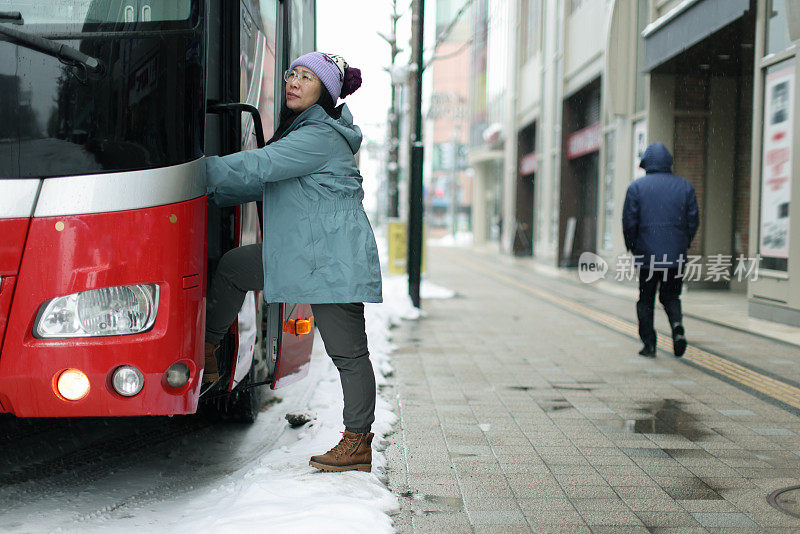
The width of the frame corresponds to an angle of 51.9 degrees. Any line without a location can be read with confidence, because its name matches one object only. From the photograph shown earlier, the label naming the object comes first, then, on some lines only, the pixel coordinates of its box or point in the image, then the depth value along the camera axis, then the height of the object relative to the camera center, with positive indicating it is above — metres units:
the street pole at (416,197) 10.48 +0.22
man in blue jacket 6.97 -0.13
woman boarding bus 3.31 -0.08
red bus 2.88 +0.02
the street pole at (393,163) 21.34 +1.40
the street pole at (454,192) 56.58 +1.68
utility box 17.31 -0.64
